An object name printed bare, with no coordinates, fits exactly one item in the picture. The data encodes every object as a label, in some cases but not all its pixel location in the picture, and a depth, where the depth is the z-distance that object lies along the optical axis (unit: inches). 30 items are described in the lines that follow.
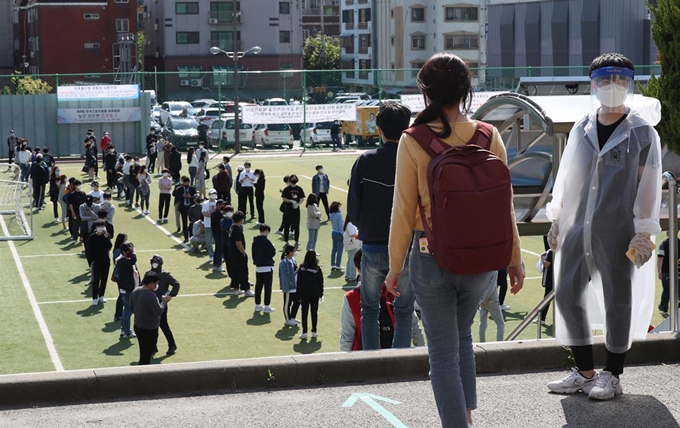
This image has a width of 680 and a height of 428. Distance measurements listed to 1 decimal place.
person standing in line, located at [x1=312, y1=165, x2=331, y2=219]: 1106.1
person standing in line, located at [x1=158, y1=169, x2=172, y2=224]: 1144.8
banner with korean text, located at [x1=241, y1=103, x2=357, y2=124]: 1798.7
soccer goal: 1087.6
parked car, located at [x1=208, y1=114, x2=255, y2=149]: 1855.3
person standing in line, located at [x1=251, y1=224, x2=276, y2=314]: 727.1
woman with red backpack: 173.0
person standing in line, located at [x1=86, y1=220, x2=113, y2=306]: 755.4
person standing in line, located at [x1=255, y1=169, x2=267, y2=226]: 1109.2
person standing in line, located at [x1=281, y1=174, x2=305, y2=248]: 982.4
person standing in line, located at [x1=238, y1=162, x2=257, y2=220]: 1137.4
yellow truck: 1865.2
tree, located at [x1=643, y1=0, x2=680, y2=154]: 340.5
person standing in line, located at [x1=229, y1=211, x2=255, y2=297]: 787.4
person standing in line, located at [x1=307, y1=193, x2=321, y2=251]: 921.5
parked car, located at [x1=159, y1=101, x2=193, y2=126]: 2301.7
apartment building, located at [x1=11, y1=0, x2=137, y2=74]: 2878.9
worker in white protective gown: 221.1
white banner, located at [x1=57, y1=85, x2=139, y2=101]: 1744.6
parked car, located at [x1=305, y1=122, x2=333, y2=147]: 1908.2
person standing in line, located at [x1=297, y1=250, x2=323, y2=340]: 655.1
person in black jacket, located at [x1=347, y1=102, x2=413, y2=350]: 271.4
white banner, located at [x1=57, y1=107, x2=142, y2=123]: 1752.0
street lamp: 1761.3
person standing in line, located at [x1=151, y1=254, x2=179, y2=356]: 624.0
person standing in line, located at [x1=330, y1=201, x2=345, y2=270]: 863.1
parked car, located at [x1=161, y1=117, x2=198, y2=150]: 1873.8
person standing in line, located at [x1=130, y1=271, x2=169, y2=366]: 580.4
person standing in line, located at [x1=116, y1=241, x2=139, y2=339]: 672.4
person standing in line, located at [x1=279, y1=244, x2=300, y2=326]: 693.3
